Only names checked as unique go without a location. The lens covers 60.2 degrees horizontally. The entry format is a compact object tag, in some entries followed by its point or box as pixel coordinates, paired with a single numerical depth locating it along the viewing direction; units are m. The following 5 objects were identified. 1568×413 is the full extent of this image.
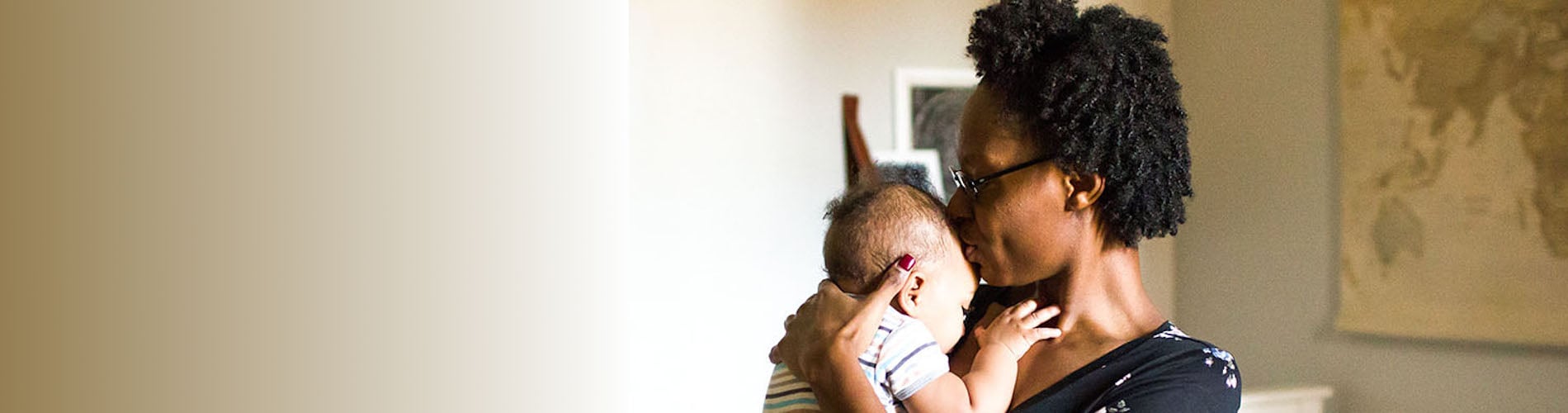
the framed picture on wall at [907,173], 1.53
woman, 1.24
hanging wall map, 2.99
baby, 1.31
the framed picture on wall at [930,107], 3.89
